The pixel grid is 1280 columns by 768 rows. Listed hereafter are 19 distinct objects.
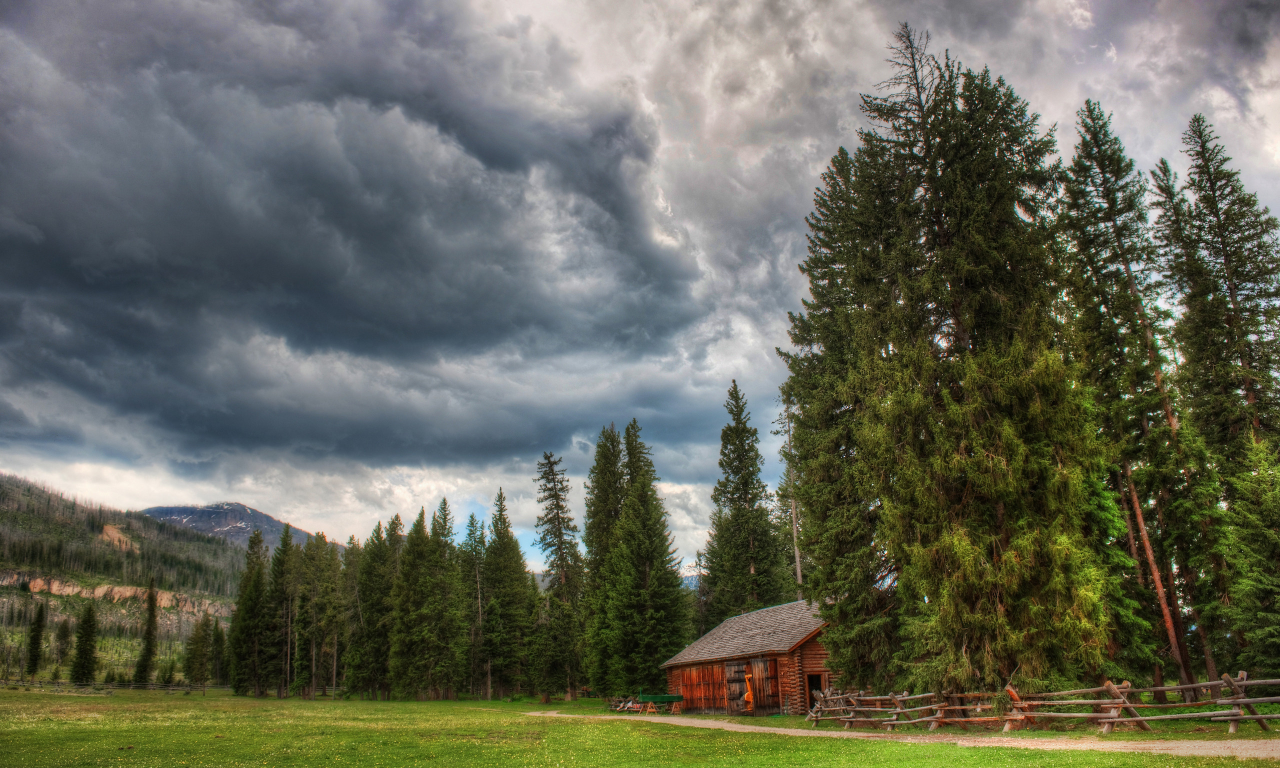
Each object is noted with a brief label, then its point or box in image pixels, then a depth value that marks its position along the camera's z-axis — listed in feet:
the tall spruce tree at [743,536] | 151.43
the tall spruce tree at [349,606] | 217.15
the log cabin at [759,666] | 100.12
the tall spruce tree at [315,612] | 224.53
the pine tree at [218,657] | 315.17
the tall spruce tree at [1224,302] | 85.97
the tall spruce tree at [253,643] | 237.25
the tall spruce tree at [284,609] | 234.79
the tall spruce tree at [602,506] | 161.68
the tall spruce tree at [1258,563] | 66.23
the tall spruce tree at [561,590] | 170.40
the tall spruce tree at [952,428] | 60.90
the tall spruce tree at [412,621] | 188.44
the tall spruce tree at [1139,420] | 81.66
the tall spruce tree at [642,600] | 137.69
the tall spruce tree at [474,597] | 201.36
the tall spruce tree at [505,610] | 191.83
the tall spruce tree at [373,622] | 205.57
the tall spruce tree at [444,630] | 187.93
